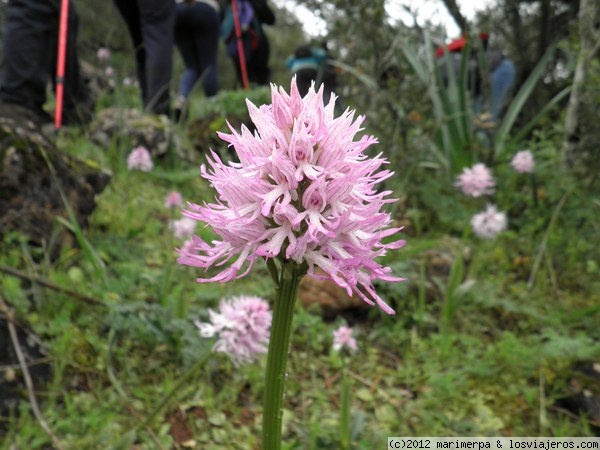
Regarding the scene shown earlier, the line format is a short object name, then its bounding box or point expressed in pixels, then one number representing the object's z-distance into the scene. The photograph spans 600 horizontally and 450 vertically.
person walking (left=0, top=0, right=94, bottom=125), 3.42
